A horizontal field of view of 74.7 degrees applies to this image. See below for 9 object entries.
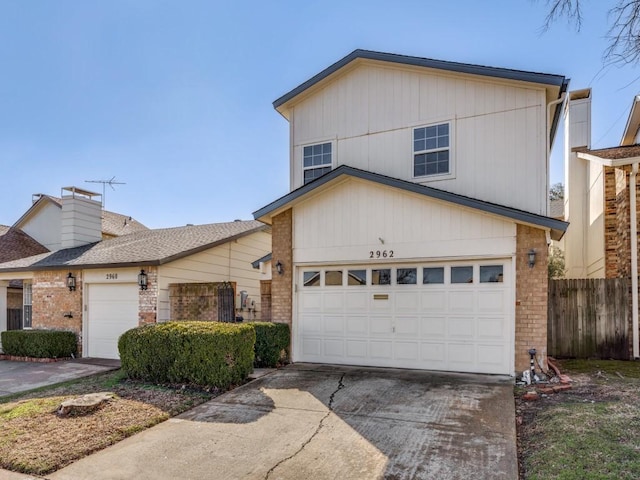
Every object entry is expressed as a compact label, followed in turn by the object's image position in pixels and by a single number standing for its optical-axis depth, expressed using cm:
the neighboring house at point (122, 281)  1144
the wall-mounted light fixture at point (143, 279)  1143
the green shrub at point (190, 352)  762
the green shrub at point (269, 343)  924
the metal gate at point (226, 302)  1099
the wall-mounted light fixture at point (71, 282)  1251
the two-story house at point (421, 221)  844
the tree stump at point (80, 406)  630
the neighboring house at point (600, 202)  991
